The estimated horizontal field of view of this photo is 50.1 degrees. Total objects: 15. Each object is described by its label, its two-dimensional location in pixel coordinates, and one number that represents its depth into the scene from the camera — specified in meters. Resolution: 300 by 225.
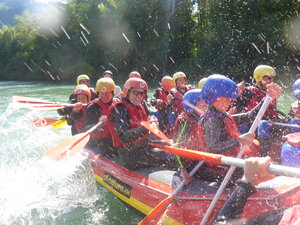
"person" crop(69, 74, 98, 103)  8.05
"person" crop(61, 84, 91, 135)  6.18
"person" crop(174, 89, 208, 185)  3.56
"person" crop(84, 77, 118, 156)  5.38
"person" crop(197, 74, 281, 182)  2.98
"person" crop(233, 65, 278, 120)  5.22
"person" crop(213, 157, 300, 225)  2.03
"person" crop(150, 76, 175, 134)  7.13
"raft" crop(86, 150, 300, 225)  2.82
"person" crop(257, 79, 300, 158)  4.58
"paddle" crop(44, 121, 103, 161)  4.51
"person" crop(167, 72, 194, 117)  6.87
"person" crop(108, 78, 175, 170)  4.04
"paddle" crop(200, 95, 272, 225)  2.91
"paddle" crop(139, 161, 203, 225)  3.28
